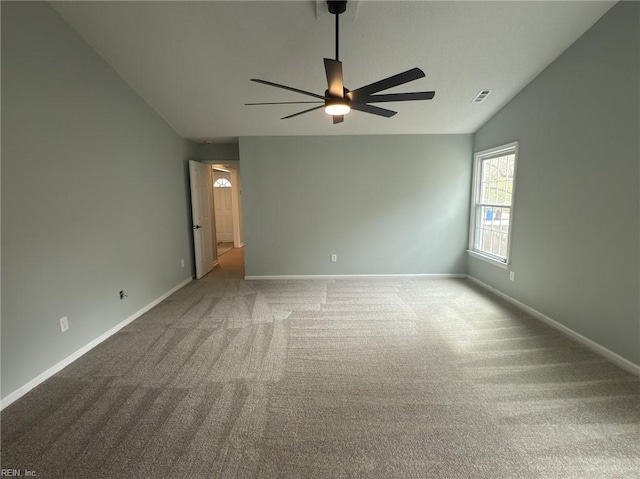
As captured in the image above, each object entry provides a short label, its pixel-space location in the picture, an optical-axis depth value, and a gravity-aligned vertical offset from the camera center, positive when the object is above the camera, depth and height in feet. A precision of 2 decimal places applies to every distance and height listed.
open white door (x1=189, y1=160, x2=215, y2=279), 16.16 -0.63
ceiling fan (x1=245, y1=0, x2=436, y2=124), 6.40 +2.84
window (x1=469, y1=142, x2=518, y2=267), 12.76 -0.01
